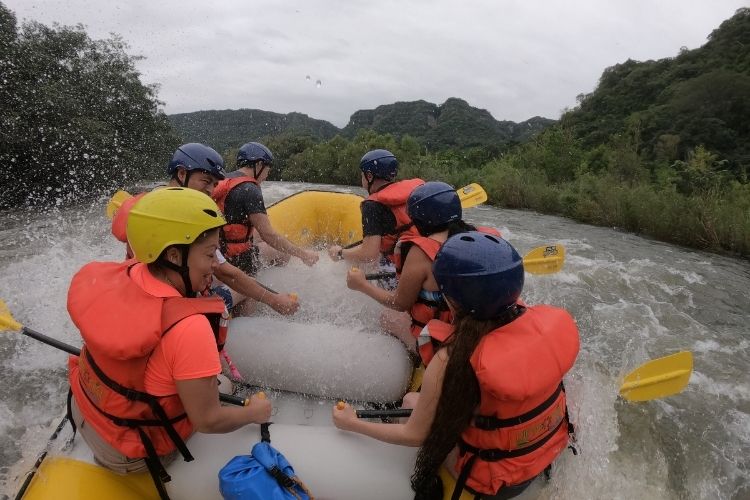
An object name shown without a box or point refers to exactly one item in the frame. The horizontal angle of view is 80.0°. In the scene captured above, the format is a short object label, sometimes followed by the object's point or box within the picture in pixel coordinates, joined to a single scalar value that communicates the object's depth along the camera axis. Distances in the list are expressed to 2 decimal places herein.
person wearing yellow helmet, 1.58
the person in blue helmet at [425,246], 2.52
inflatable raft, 1.80
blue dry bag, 1.59
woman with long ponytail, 1.57
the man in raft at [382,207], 3.46
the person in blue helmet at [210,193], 2.86
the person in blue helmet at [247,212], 3.70
